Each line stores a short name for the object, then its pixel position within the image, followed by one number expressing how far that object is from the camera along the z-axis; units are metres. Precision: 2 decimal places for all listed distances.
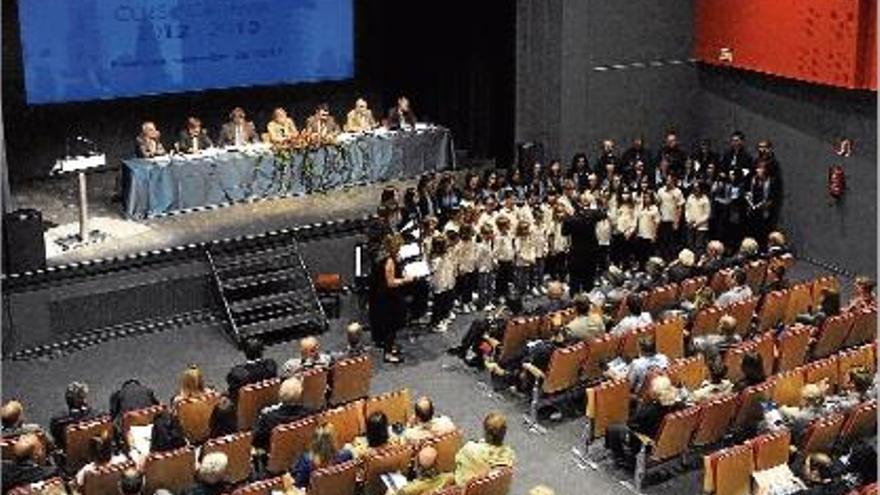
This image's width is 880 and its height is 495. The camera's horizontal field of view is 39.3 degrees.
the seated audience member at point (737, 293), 11.77
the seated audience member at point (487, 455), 8.38
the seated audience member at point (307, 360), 10.37
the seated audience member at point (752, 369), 9.62
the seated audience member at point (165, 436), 8.71
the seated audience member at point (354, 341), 10.63
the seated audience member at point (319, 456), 8.35
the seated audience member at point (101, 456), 8.30
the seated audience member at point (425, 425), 8.88
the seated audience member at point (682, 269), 12.59
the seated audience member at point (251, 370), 10.05
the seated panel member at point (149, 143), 14.96
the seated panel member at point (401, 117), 16.45
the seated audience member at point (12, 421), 8.89
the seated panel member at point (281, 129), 15.34
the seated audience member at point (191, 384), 9.73
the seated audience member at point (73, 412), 9.29
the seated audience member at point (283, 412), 9.16
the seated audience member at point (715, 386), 9.55
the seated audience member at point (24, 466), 8.14
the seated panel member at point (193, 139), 15.21
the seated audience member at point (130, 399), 9.70
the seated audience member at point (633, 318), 11.09
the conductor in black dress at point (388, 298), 12.09
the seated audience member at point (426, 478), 8.10
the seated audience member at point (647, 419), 9.32
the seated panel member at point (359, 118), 16.23
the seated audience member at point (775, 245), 13.05
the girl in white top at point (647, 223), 14.21
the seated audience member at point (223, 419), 9.03
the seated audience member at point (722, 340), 10.45
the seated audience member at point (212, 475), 7.77
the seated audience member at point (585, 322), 10.86
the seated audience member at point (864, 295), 11.75
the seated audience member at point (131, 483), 7.72
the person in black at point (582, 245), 13.63
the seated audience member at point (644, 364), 10.07
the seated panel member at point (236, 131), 15.45
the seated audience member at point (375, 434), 8.57
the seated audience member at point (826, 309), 11.31
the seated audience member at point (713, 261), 12.84
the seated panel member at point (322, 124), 15.55
